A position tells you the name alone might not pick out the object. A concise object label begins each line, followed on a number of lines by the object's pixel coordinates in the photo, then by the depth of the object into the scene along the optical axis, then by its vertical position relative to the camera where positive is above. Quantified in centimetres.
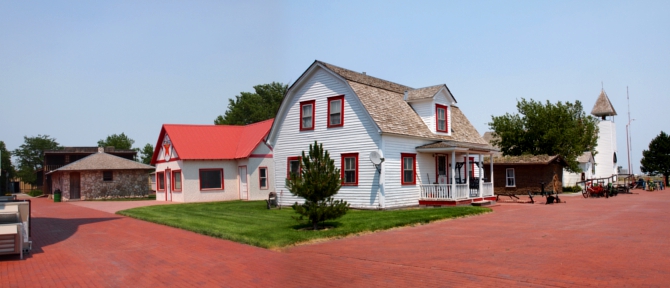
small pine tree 1480 -57
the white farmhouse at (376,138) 2166 +125
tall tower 6009 +260
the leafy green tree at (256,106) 6594 +817
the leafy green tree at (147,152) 8934 +340
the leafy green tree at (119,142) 9438 +572
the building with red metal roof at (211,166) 3173 +21
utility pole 6925 +226
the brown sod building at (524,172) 3609 -77
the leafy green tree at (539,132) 4172 +242
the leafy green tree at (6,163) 6947 +160
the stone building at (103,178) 3778 -47
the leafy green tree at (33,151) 9471 +427
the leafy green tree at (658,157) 6159 +12
